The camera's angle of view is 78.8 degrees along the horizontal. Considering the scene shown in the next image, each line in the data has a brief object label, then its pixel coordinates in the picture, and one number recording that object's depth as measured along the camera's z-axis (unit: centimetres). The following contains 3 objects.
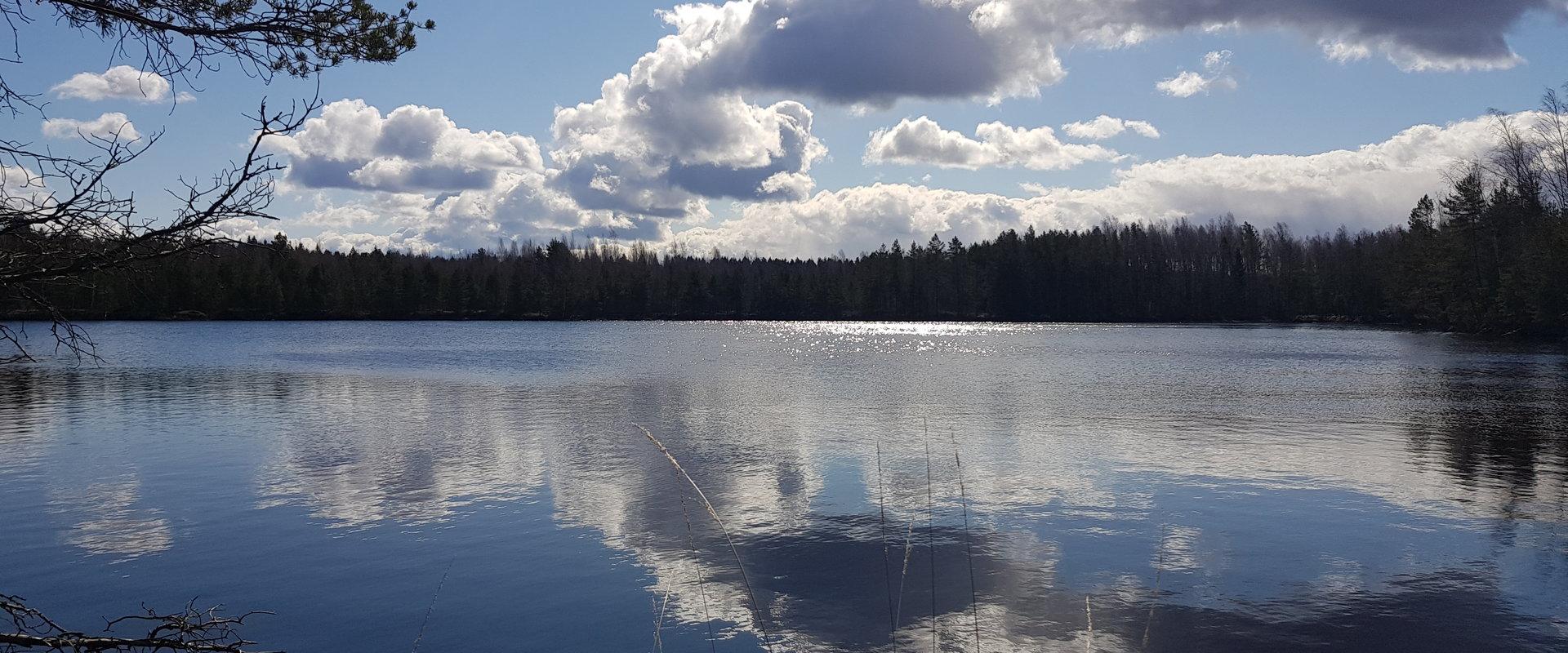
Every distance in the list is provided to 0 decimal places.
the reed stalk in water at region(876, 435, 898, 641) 972
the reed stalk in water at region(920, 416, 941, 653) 1274
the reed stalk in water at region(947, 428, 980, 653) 950
